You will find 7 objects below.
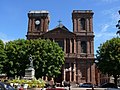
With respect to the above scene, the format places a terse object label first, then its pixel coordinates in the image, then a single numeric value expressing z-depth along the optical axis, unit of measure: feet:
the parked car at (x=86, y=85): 86.59
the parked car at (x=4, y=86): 28.50
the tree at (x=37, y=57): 89.34
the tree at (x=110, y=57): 88.51
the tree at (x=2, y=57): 90.48
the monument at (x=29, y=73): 66.58
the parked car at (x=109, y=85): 84.51
